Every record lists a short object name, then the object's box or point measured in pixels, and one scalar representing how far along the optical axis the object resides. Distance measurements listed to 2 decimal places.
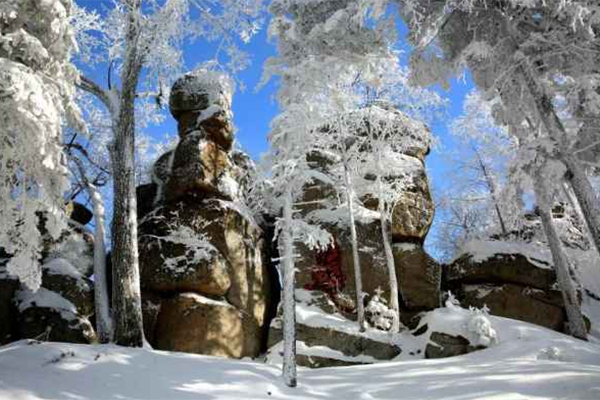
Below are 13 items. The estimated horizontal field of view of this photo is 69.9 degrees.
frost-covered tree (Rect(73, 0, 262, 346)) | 9.95
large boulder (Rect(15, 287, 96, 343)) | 13.38
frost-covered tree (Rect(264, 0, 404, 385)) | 10.11
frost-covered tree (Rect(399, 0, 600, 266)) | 8.91
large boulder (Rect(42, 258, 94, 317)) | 14.28
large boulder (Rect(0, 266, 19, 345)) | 13.55
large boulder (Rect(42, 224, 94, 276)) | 15.14
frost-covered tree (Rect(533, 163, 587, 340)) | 15.50
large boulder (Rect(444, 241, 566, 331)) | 18.45
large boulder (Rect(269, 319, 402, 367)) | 14.34
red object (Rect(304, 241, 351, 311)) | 17.30
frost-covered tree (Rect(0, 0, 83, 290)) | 7.18
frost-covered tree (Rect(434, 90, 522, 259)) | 21.91
